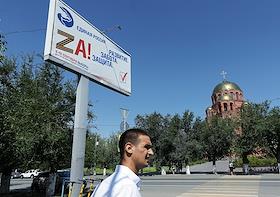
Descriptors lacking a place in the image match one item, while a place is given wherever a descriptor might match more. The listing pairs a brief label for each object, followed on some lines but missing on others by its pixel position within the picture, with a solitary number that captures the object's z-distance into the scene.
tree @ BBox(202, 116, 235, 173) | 25.64
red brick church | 50.19
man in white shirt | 1.04
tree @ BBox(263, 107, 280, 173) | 22.92
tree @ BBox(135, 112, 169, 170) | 25.56
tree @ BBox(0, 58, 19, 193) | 8.42
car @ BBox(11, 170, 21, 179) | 33.41
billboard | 5.22
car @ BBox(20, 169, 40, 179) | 32.75
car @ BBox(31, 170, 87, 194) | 12.97
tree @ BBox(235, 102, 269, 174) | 23.37
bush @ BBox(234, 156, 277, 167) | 32.63
